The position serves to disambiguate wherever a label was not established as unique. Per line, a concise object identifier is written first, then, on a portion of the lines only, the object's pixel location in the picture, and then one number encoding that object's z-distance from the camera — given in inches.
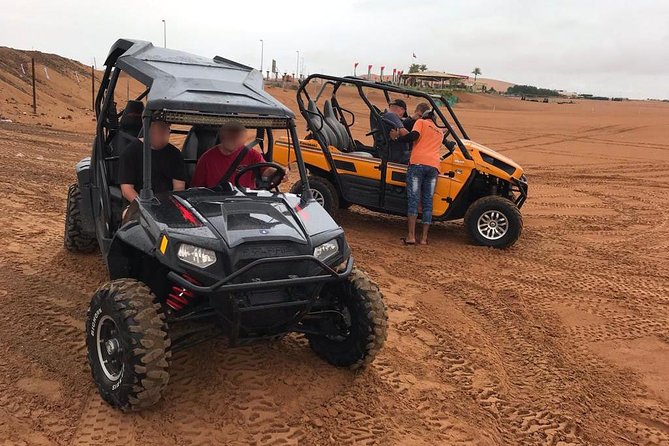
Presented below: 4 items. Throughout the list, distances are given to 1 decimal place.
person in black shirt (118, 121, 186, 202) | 146.6
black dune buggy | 115.6
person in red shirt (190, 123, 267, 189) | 155.5
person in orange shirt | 271.7
